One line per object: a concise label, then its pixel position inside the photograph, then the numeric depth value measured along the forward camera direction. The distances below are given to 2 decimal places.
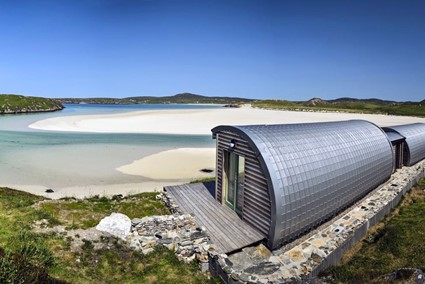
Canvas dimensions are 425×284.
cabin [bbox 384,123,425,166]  25.70
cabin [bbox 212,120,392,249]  11.28
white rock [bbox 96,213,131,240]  11.59
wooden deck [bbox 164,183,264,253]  11.44
